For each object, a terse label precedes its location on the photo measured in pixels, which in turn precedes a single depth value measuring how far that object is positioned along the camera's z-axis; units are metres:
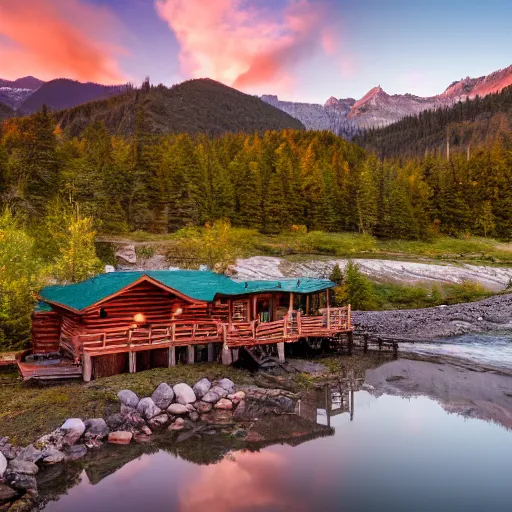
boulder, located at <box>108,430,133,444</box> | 14.38
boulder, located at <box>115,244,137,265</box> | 50.53
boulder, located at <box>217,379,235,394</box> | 18.30
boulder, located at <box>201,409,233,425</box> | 16.19
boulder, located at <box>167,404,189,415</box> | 16.45
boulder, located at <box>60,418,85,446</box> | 13.84
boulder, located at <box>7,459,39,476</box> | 11.83
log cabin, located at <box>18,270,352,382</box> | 19.91
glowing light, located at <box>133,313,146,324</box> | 21.39
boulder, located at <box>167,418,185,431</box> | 15.60
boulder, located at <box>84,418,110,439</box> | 14.38
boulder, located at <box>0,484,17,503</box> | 10.91
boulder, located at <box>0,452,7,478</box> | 11.53
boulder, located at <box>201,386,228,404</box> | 17.45
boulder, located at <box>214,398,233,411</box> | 17.27
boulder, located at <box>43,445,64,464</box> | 12.88
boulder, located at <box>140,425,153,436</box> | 15.04
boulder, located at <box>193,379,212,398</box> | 17.77
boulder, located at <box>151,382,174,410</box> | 16.62
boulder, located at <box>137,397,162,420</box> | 15.93
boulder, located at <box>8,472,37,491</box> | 11.42
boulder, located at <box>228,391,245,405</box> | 17.73
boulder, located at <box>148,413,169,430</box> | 15.66
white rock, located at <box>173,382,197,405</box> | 17.05
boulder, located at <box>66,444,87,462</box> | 13.32
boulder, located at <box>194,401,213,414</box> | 16.95
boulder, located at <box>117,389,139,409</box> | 16.11
